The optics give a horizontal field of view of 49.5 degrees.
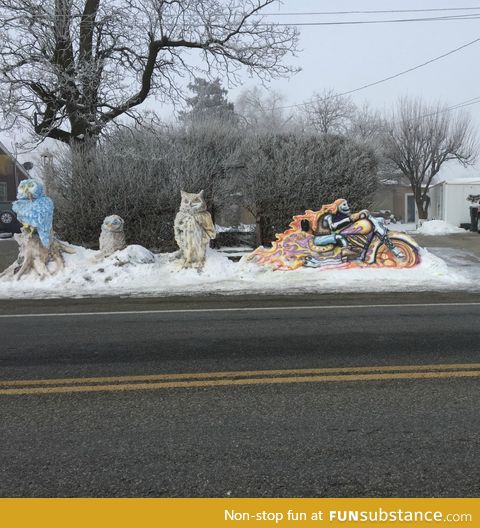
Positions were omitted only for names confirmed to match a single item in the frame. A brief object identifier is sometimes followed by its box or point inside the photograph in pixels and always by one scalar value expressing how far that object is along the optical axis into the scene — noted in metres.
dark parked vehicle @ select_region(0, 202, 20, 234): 22.34
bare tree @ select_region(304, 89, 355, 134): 38.72
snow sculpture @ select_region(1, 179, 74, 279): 11.23
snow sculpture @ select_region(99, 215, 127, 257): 11.96
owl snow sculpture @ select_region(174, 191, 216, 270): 11.72
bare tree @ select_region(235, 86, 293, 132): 45.69
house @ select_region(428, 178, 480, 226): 25.45
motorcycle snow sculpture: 11.59
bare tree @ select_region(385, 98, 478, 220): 30.17
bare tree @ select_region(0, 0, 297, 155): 13.38
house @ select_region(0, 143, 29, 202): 37.06
